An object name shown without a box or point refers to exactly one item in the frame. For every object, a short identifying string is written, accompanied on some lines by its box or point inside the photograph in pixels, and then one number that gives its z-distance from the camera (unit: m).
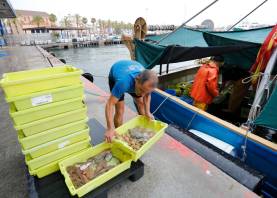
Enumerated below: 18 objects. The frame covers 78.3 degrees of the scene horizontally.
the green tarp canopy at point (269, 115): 2.21
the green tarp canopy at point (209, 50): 3.47
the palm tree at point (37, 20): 56.11
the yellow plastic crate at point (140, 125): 1.64
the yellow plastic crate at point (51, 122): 1.46
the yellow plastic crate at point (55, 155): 1.59
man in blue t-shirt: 1.73
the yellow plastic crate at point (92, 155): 1.38
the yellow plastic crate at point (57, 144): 1.57
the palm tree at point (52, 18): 63.41
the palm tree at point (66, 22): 67.81
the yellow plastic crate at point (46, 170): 1.62
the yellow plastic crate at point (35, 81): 1.29
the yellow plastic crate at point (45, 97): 1.35
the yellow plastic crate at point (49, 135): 1.50
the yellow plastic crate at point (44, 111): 1.39
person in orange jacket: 3.51
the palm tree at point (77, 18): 74.19
